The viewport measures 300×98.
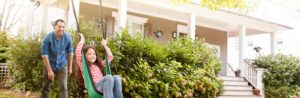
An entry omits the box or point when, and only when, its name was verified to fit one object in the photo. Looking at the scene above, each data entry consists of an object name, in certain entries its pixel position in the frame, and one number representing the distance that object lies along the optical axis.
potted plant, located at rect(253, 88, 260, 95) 12.99
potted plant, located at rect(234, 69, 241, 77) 14.11
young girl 5.04
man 5.49
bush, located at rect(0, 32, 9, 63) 12.66
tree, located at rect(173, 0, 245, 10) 8.34
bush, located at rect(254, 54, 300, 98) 13.52
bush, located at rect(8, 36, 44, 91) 8.33
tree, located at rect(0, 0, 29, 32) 23.58
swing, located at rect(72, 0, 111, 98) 5.07
